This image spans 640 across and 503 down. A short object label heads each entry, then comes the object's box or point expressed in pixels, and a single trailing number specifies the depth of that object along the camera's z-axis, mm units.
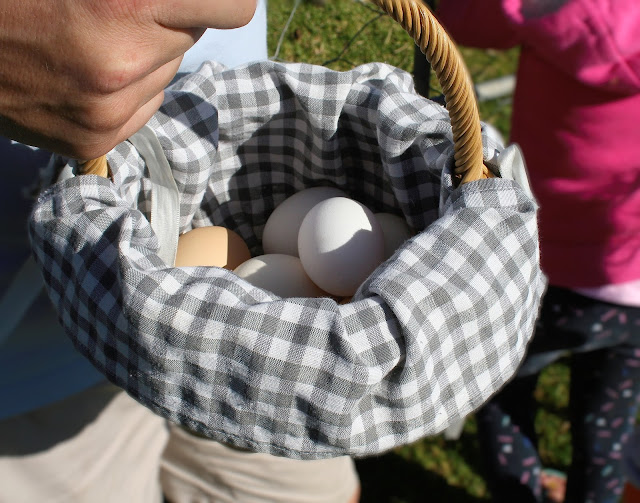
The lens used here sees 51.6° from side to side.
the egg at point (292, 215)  810
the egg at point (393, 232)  751
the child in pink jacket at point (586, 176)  940
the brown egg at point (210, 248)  745
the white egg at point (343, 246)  722
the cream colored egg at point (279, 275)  740
